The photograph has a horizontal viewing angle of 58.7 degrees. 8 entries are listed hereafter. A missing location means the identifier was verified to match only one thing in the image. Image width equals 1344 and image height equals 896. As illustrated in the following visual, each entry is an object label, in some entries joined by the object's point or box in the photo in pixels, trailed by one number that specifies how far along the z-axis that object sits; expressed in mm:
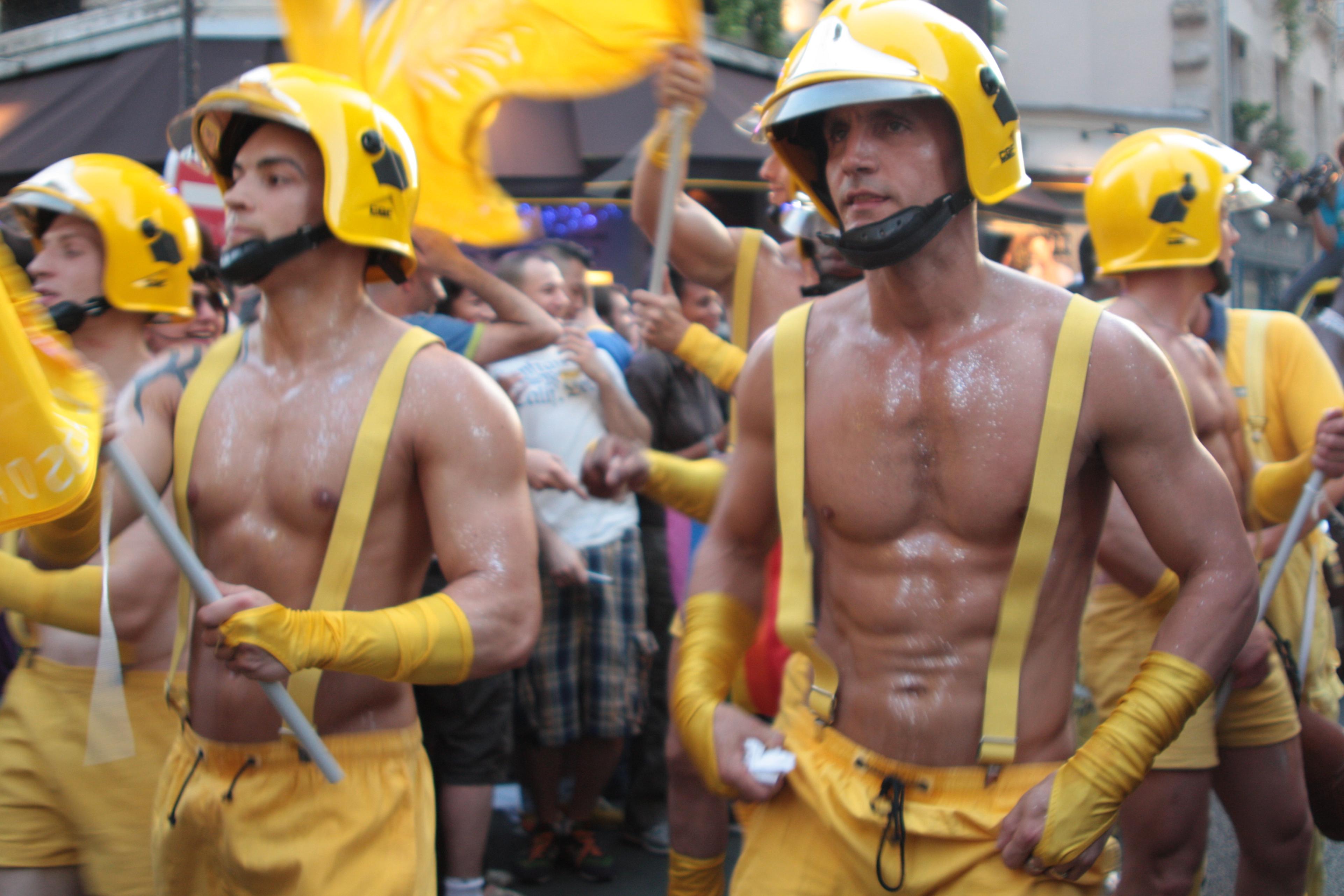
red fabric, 3795
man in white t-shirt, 5184
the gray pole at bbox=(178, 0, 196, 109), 6754
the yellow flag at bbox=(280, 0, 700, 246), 3225
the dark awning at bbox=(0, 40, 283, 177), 10164
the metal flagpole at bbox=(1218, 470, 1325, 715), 3168
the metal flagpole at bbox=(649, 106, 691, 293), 3215
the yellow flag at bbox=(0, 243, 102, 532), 1849
